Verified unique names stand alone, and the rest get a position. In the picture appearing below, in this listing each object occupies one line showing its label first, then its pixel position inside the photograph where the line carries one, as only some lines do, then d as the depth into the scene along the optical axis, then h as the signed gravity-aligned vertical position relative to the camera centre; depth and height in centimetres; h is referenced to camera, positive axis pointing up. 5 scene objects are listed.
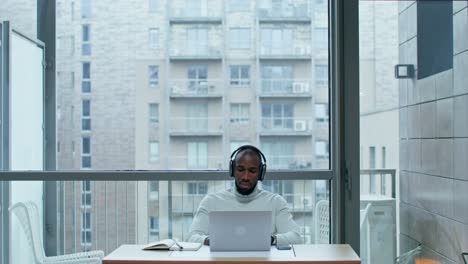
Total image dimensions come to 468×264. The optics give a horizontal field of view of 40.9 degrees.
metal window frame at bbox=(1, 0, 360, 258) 378 -4
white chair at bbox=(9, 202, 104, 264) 370 -65
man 346 -35
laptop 283 -42
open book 296 -51
